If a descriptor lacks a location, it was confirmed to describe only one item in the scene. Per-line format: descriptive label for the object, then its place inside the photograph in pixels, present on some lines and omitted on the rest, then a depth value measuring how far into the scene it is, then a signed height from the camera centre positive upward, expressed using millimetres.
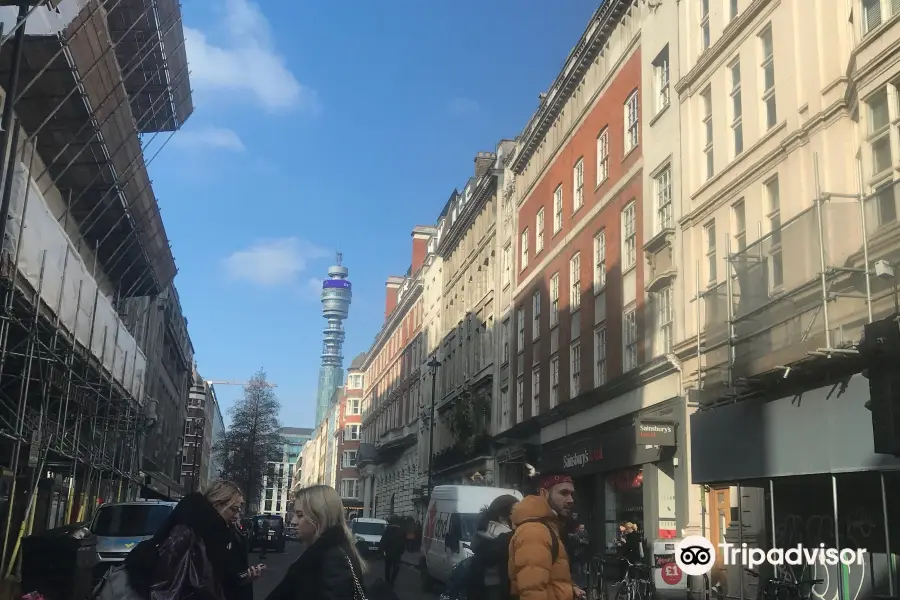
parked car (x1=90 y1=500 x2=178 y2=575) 15938 -589
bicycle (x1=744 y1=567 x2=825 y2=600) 12688 -1103
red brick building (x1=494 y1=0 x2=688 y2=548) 23156 +6426
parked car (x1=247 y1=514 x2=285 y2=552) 40938 -1669
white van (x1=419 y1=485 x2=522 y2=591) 19344 -452
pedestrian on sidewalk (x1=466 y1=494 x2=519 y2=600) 5574 -409
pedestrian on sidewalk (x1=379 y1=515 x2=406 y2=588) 21266 -1045
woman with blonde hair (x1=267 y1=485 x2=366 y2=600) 4258 -286
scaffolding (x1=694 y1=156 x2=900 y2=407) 12992 +3506
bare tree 68762 +4600
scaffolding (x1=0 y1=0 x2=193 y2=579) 17438 +6358
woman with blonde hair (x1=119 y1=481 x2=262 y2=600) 5000 -365
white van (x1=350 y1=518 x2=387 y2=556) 37188 -1243
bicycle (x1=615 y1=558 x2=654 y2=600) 15664 -1367
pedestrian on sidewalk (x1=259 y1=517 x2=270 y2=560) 37972 -1628
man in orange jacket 4918 -234
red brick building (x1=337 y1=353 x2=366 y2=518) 98188 +7188
